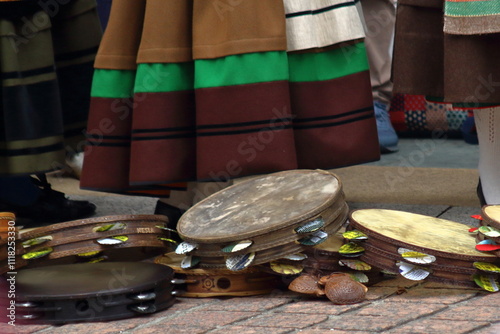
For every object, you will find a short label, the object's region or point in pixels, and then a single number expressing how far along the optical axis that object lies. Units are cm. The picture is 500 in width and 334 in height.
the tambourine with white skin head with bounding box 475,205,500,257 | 417
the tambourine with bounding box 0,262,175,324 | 414
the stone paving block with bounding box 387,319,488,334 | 399
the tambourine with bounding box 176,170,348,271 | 422
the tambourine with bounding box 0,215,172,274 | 433
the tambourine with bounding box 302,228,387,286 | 424
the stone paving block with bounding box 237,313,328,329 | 407
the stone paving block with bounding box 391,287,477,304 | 416
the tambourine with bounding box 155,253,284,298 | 427
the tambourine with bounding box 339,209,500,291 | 417
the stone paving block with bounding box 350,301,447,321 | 408
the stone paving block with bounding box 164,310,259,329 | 411
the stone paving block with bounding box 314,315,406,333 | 402
